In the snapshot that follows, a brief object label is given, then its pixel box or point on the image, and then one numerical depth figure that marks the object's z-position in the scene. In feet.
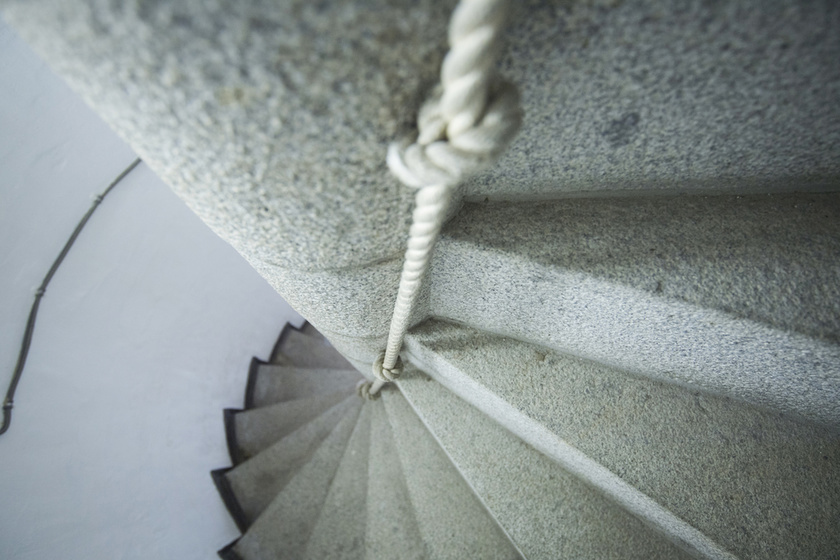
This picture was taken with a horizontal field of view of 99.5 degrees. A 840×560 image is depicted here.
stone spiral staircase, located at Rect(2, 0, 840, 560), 1.22
